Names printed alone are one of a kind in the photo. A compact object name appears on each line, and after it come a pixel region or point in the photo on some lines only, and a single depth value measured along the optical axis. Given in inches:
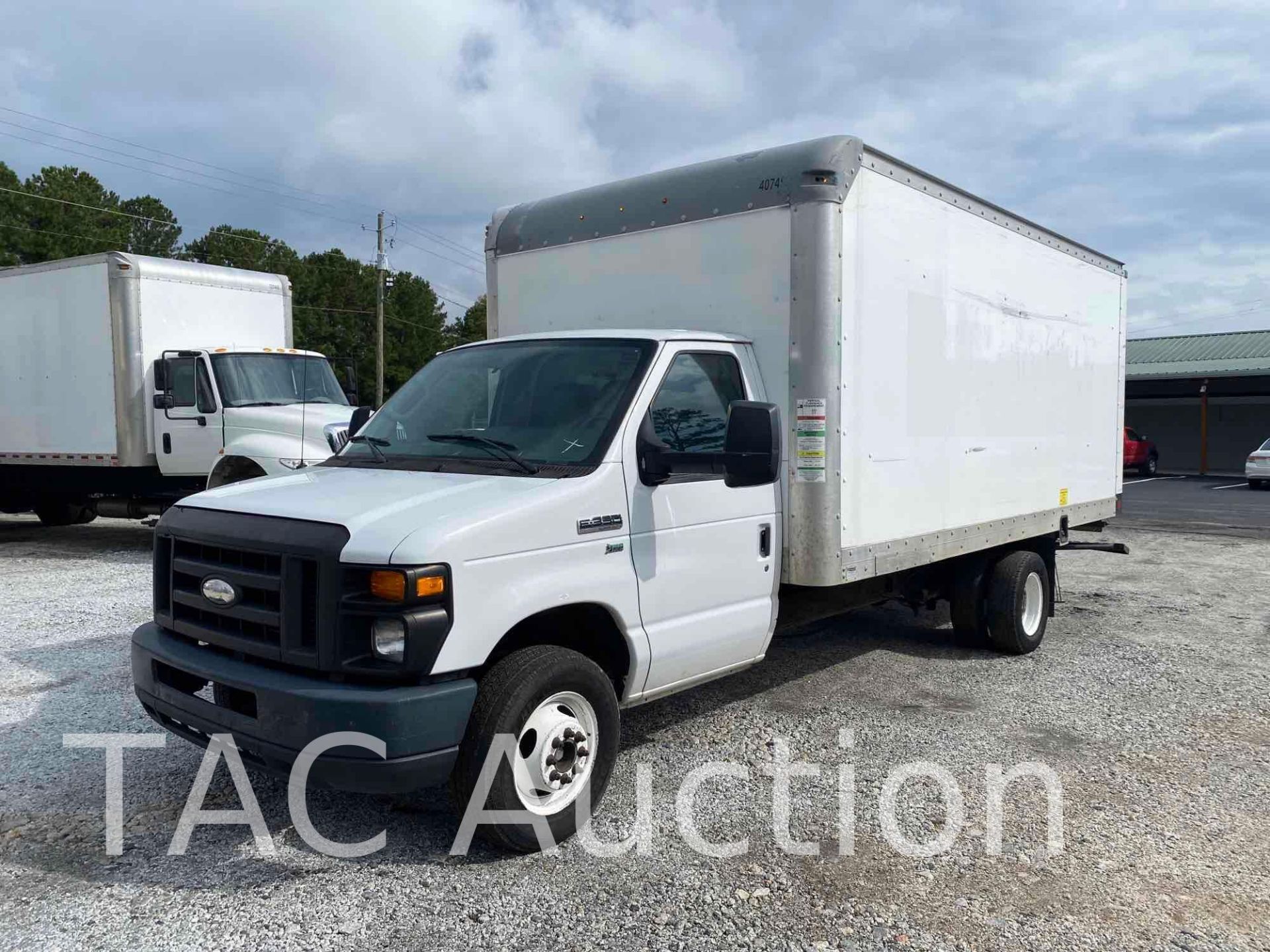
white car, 1067.9
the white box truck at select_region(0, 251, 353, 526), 461.1
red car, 1263.5
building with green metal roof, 1438.2
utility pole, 1557.6
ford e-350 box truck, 144.7
